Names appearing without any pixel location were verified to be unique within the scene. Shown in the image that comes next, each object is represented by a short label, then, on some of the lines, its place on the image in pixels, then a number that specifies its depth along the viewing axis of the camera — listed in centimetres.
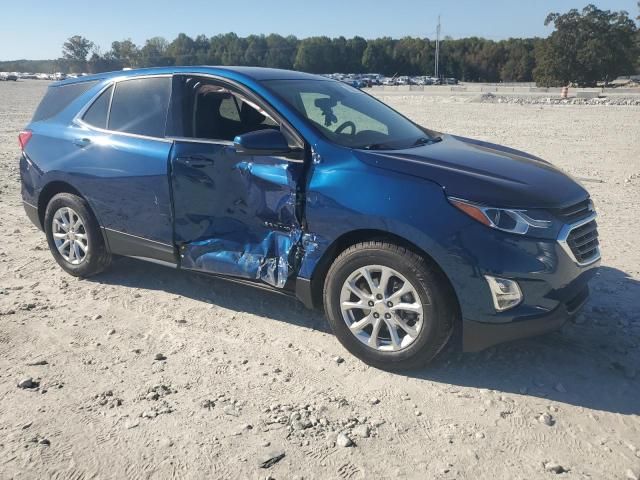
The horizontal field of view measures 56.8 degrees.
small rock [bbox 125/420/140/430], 321
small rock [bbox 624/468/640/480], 278
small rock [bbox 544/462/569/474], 285
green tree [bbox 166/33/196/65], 12412
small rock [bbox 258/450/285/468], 291
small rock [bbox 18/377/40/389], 364
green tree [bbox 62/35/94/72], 14250
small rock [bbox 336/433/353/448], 305
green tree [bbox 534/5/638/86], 7125
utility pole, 11725
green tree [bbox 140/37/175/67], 11931
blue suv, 343
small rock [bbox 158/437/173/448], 306
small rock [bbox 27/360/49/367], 391
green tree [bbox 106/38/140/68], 12518
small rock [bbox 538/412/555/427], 323
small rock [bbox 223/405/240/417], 333
